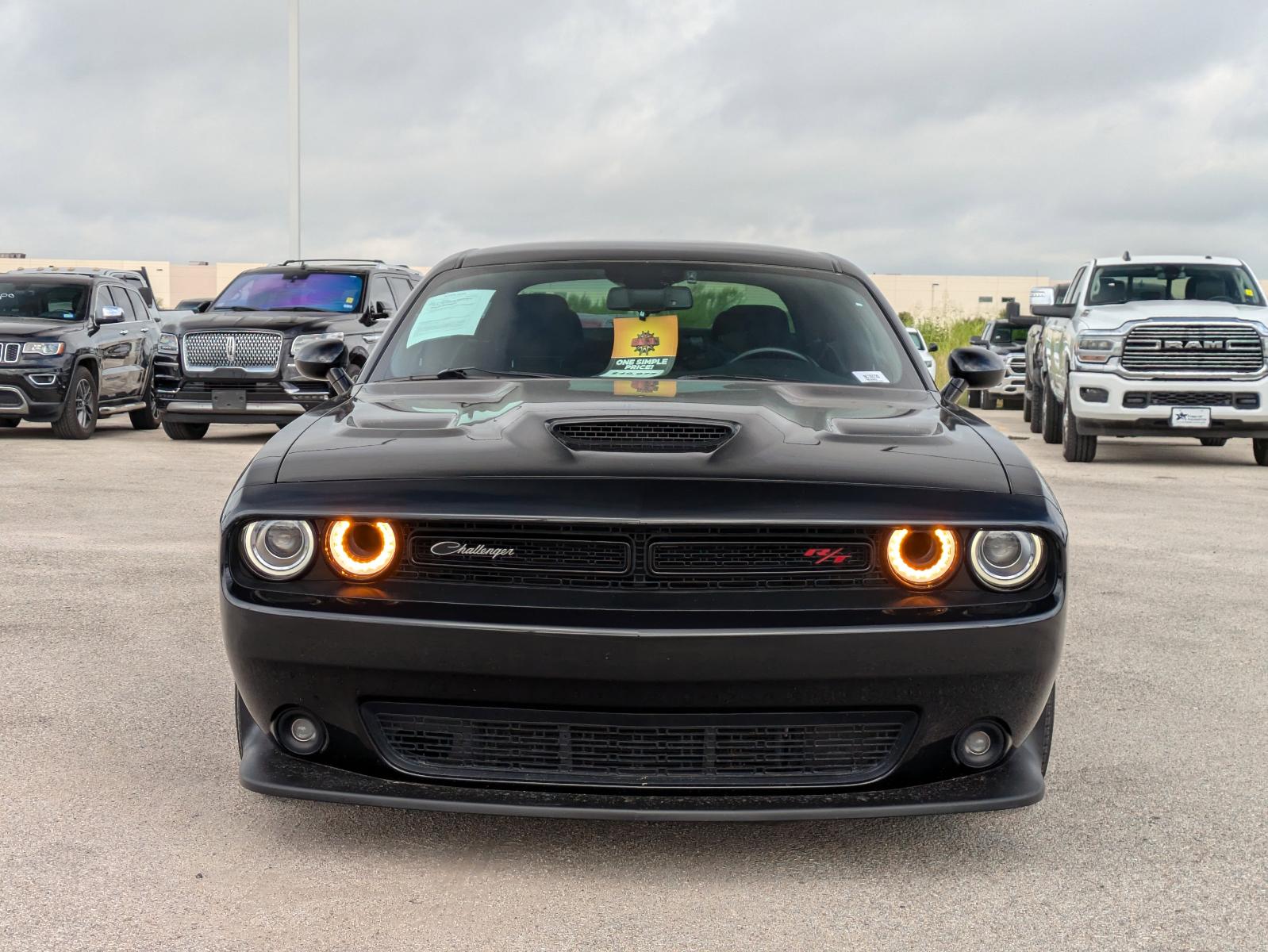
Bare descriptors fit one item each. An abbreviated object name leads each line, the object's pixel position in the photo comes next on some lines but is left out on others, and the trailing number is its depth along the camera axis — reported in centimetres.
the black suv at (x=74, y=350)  1622
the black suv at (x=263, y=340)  1594
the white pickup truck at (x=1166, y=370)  1483
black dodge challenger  321
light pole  2831
